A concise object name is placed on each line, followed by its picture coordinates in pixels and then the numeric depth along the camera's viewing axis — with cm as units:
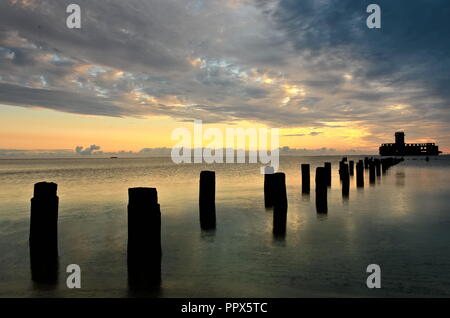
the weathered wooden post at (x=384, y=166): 3688
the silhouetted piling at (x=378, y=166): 3044
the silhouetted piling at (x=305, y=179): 1817
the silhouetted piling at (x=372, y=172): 2470
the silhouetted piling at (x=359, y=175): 2128
